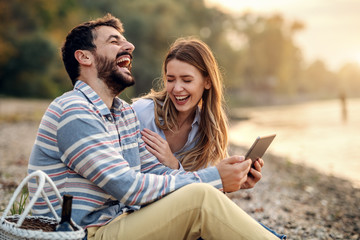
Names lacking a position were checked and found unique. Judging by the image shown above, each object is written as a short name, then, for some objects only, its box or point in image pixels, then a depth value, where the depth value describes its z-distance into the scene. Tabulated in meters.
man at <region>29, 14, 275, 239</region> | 2.33
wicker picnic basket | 1.83
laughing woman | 3.83
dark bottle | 1.95
